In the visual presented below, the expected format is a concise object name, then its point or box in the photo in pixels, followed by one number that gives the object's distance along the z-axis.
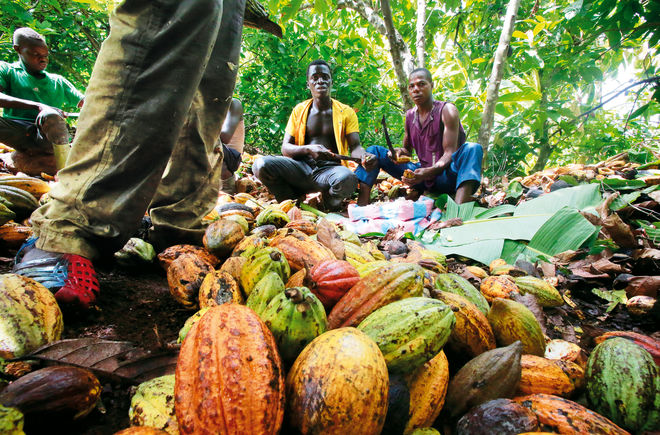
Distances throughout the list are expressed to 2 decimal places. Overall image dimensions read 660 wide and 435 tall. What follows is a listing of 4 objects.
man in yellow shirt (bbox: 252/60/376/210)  4.46
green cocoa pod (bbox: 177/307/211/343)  1.01
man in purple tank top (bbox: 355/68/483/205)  4.03
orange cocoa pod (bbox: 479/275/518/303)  1.50
